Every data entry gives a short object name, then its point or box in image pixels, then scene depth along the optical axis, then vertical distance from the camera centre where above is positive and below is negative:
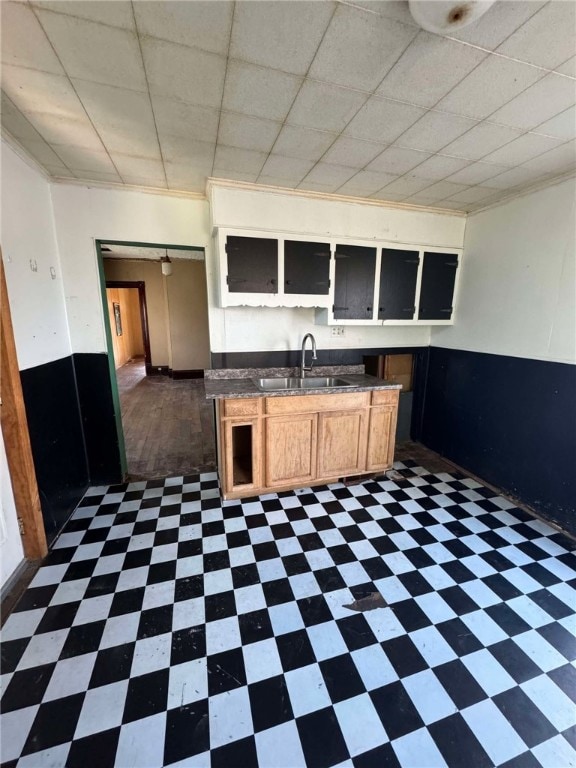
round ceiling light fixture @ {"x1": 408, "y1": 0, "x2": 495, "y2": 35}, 0.94 +0.92
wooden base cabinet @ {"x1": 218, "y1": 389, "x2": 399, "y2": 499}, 2.33 -0.98
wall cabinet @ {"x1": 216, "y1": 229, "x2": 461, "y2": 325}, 2.39 +0.29
